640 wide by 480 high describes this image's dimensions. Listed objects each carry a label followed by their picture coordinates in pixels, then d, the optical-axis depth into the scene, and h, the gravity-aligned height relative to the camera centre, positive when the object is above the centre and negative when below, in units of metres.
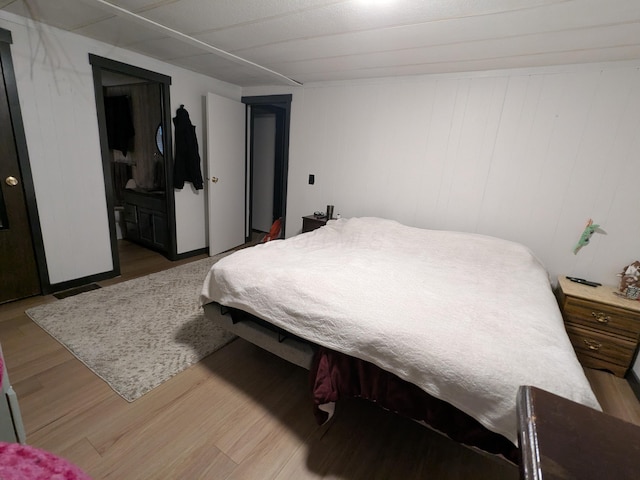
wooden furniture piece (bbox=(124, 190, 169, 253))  3.68 -0.87
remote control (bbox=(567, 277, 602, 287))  2.24 -0.72
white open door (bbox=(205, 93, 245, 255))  3.52 -0.16
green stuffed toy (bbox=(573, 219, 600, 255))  2.25 -0.35
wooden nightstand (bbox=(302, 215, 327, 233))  3.29 -0.63
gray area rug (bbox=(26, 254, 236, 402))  1.81 -1.31
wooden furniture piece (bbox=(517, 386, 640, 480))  0.48 -0.45
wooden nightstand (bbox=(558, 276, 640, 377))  1.96 -0.93
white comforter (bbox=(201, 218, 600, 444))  1.04 -0.63
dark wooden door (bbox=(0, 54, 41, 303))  2.23 -0.69
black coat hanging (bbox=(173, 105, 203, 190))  3.36 +0.04
